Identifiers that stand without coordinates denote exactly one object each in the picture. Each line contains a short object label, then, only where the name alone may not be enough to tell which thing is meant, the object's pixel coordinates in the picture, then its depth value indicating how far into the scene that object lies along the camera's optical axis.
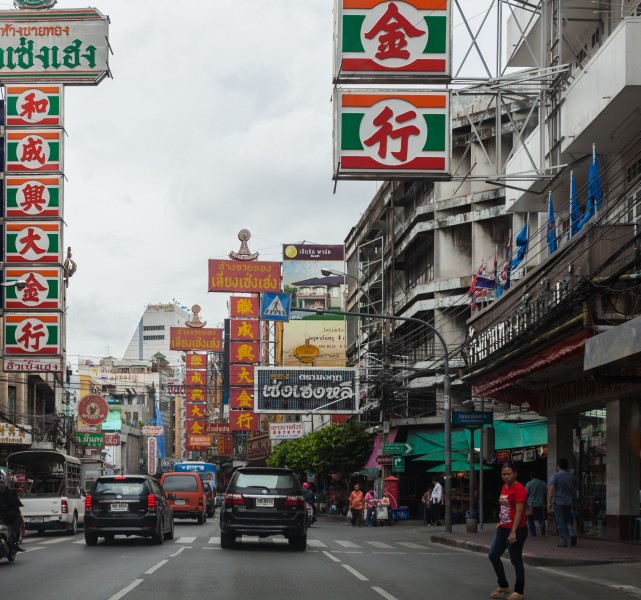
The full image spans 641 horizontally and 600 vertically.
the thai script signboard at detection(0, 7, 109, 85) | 42.69
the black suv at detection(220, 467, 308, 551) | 23.19
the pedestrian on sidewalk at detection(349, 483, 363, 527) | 44.78
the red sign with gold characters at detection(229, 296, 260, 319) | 73.31
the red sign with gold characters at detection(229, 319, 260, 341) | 71.75
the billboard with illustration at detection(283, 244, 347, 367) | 88.00
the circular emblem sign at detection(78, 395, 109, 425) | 63.78
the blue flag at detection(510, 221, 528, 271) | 30.30
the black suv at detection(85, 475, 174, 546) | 24.73
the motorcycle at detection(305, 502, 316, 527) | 42.19
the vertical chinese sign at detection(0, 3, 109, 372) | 40.59
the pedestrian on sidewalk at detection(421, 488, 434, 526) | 43.31
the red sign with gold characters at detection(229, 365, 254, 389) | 70.38
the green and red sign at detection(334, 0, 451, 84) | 22.11
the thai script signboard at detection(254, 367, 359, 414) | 56.78
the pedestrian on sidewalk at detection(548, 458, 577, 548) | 23.58
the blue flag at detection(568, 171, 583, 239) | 25.52
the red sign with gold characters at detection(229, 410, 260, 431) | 70.06
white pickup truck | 32.03
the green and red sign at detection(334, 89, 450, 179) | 21.75
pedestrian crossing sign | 55.62
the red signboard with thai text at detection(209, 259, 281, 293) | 73.12
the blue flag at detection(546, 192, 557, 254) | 27.89
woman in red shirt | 14.49
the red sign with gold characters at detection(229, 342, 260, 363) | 70.88
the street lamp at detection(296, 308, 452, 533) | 33.76
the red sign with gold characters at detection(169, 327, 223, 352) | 89.81
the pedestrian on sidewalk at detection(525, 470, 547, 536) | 27.16
